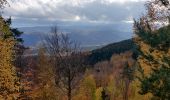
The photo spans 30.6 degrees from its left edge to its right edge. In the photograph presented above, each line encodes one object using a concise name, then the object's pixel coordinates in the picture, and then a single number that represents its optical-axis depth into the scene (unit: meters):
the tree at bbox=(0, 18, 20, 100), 14.86
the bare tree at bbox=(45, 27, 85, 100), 24.43
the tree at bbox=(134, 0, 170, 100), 12.68
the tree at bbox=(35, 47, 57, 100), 36.74
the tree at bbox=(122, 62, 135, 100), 75.95
